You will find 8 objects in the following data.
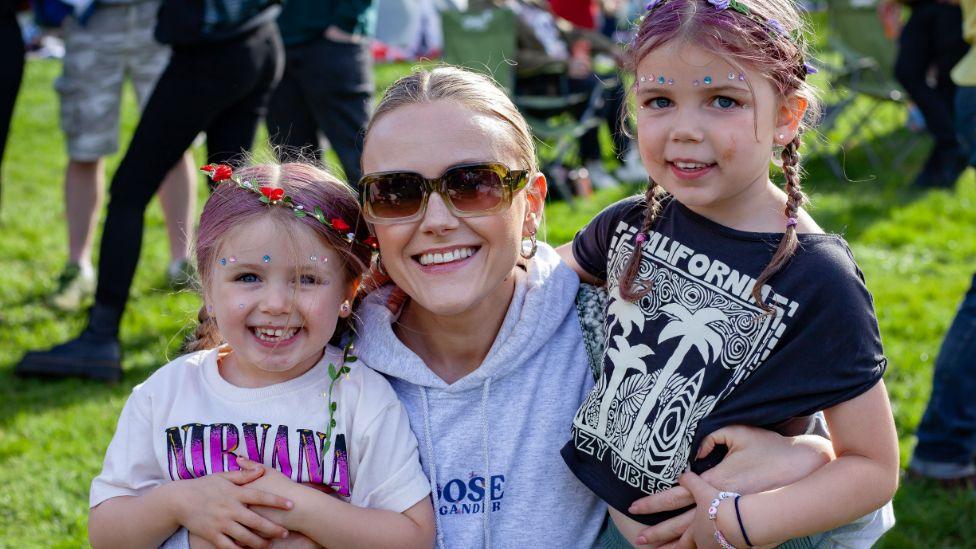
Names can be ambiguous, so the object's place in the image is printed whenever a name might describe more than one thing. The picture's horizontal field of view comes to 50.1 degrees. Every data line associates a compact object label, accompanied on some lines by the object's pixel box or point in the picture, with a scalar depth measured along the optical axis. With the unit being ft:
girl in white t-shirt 7.24
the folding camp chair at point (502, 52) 26.66
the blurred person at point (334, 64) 17.62
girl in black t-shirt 6.68
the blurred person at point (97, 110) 18.35
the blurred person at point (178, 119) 13.85
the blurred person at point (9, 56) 15.87
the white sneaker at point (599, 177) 28.09
